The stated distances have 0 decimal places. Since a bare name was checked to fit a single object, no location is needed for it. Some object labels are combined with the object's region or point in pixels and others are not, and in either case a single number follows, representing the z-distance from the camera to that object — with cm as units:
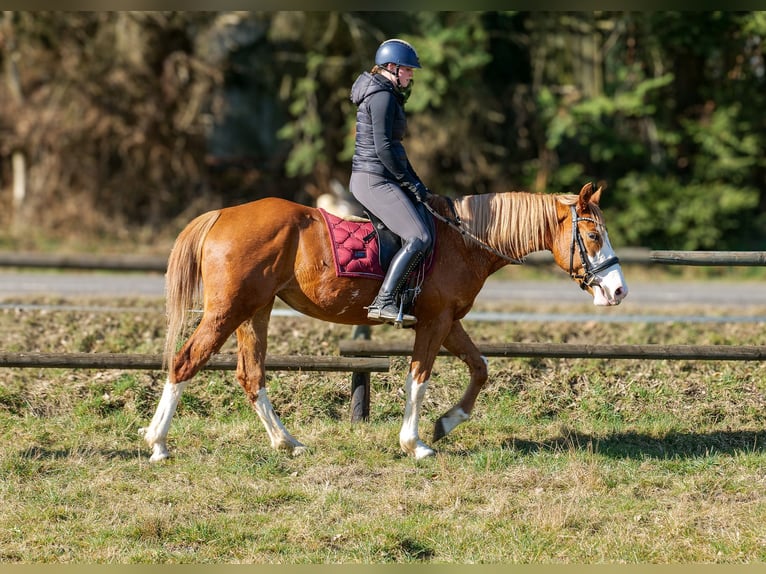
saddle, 1377
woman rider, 1356
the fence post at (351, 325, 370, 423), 1609
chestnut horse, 1358
